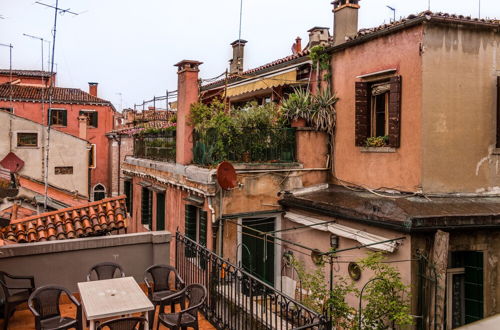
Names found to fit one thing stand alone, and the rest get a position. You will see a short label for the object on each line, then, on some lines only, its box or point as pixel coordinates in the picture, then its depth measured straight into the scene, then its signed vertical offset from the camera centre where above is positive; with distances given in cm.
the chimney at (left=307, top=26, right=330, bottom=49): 1391 +387
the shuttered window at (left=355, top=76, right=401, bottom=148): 1114 +120
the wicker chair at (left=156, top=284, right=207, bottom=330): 643 -241
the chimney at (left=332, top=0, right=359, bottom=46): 1220 +379
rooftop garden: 1150 +75
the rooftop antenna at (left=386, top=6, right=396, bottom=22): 1258 +425
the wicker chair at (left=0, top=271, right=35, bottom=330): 724 -243
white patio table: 586 -209
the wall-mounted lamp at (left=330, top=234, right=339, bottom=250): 1026 -199
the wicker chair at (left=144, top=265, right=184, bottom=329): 747 -231
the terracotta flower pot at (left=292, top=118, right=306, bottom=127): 1223 +93
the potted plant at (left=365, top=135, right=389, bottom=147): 1094 +39
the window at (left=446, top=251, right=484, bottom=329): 920 -279
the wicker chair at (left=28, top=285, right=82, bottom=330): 638 -232
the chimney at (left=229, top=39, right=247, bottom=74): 2070 +481
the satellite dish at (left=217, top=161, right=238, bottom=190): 1064 -49
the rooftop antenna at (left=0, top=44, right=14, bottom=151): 2589 +210
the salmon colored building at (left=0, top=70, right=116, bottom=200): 3425 +335
